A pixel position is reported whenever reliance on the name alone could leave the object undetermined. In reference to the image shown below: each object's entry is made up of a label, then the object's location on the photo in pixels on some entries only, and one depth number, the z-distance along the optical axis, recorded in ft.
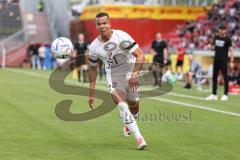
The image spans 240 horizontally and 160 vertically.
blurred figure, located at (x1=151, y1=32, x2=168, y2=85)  94.27
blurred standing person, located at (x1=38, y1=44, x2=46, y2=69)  165.99
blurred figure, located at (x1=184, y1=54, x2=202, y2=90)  94.17
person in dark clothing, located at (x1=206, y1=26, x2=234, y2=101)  72.84
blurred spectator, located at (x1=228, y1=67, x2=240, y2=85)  95.06
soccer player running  35.96
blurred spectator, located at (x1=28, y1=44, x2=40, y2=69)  168.75
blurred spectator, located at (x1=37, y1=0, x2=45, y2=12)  190.77
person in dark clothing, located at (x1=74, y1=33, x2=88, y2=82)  104.68
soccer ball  42.27
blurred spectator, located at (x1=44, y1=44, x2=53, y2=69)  168.83
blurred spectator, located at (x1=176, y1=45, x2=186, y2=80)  107.04
